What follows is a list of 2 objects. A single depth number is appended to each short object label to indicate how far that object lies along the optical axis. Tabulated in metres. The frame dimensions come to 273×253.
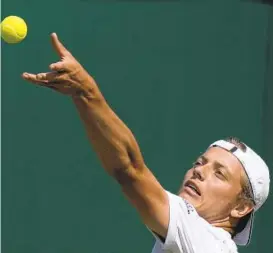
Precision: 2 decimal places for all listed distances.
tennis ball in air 8.14
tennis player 5.31
